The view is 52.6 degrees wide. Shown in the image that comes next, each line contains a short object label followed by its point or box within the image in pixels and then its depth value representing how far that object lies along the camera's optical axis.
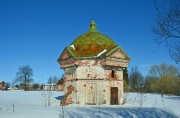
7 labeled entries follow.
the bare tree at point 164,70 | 48.31
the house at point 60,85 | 39.78
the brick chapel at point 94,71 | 15.88
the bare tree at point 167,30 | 6.46
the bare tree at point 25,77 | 43.02
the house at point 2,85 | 59.53
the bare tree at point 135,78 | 44.95
